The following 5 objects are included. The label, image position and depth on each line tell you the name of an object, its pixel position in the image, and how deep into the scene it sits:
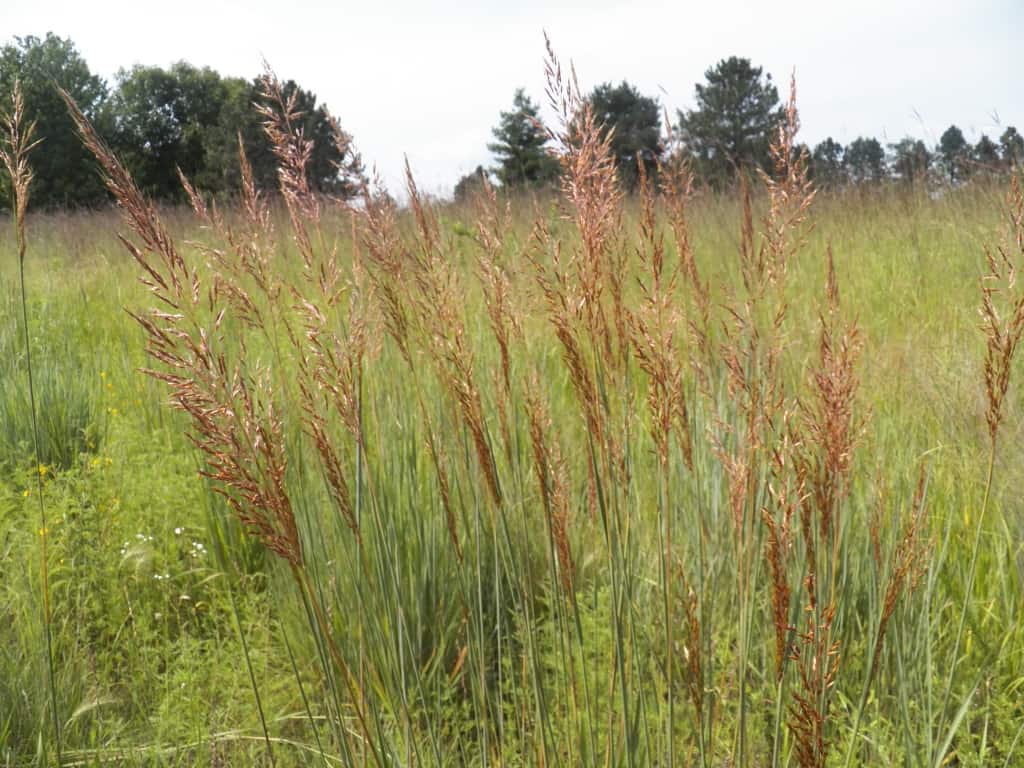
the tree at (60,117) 29.72
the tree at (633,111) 37.69
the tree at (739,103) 36.59
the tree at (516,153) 27.30
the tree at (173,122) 32.44
